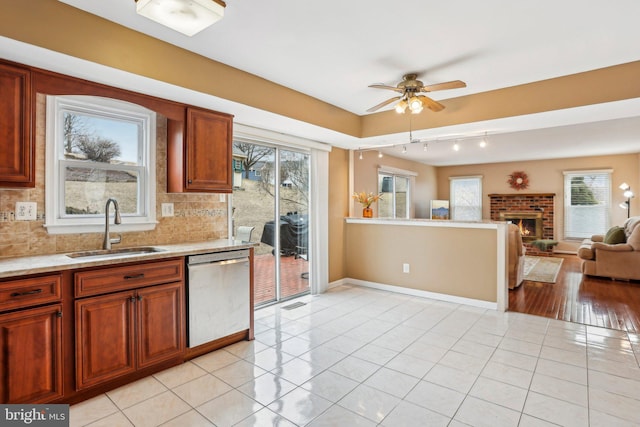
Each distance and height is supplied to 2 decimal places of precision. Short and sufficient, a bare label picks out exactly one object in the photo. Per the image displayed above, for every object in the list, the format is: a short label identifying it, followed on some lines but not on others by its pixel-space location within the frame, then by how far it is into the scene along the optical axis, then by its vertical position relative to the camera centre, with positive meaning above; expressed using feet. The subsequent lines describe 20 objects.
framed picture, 30.66 +0.32
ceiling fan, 9.95 +3.42
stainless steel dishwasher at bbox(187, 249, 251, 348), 9.02 -2.37
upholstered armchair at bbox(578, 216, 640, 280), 17.56 -2.28
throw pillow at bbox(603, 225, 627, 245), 18.83 -1.35
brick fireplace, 27.76 -0.08
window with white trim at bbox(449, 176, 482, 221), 31.09 +1.36
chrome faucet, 8.63 -0.29
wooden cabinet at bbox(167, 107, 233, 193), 9.75 +1.64
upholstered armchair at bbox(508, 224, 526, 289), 16.21 -2.16
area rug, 18.81 -3.53
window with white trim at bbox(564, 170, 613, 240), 25.73 +0.72
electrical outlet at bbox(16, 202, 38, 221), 7.63 -0.04
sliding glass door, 12.94 -0.14
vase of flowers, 17.29 +0.51
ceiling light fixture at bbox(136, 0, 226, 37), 5.90 +3.53
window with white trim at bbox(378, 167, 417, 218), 22.12 +1.39
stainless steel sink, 8.22 -1.08
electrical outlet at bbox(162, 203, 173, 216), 10.15 +0.03
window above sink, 8.19 +1.24
